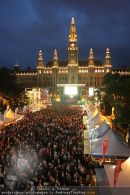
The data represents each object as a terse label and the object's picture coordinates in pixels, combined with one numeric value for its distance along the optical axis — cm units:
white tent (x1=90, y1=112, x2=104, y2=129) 2999
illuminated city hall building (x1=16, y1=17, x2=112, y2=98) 15805
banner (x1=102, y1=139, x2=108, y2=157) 1933
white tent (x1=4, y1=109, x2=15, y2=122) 3561
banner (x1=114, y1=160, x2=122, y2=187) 1371
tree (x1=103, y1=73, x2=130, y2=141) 2621
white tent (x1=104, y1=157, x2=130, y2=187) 1346
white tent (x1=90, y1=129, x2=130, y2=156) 1914
